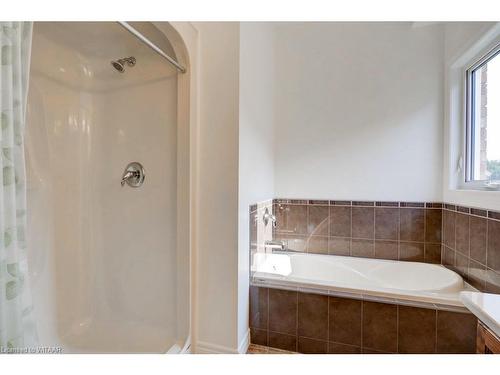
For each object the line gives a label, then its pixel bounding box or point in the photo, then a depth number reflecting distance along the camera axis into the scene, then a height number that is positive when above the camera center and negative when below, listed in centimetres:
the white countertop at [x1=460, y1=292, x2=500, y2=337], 63 -35
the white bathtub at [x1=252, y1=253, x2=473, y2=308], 138 -66
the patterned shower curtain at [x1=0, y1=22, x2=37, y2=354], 67 -2
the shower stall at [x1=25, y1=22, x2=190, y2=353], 149 -5
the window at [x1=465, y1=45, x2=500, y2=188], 152 +44
